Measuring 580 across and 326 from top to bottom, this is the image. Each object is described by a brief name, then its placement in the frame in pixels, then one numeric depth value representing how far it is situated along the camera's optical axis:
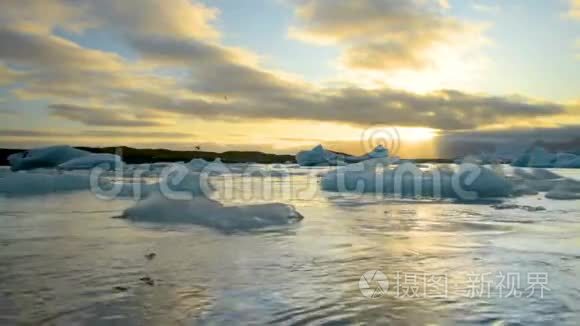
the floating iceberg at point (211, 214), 7.27
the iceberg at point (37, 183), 14.46
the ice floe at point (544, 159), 49.97
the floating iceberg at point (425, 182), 13.82
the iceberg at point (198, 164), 30.78
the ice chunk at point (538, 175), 19.38
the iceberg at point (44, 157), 28.73
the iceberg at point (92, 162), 27.36
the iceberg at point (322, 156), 48.51
